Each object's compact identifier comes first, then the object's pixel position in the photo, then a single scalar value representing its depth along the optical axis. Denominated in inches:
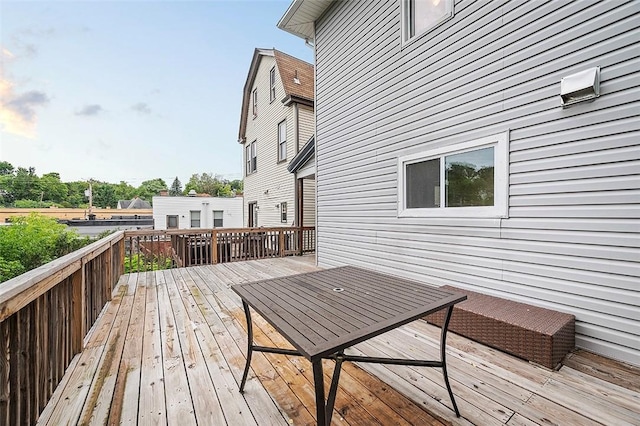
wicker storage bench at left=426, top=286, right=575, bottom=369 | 86.0
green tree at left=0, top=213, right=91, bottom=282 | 262.1
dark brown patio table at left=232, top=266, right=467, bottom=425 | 45.7
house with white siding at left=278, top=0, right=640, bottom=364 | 88.6
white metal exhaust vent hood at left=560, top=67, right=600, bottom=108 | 90.4
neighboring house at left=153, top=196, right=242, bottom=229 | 663.1
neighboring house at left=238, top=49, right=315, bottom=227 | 371.6
